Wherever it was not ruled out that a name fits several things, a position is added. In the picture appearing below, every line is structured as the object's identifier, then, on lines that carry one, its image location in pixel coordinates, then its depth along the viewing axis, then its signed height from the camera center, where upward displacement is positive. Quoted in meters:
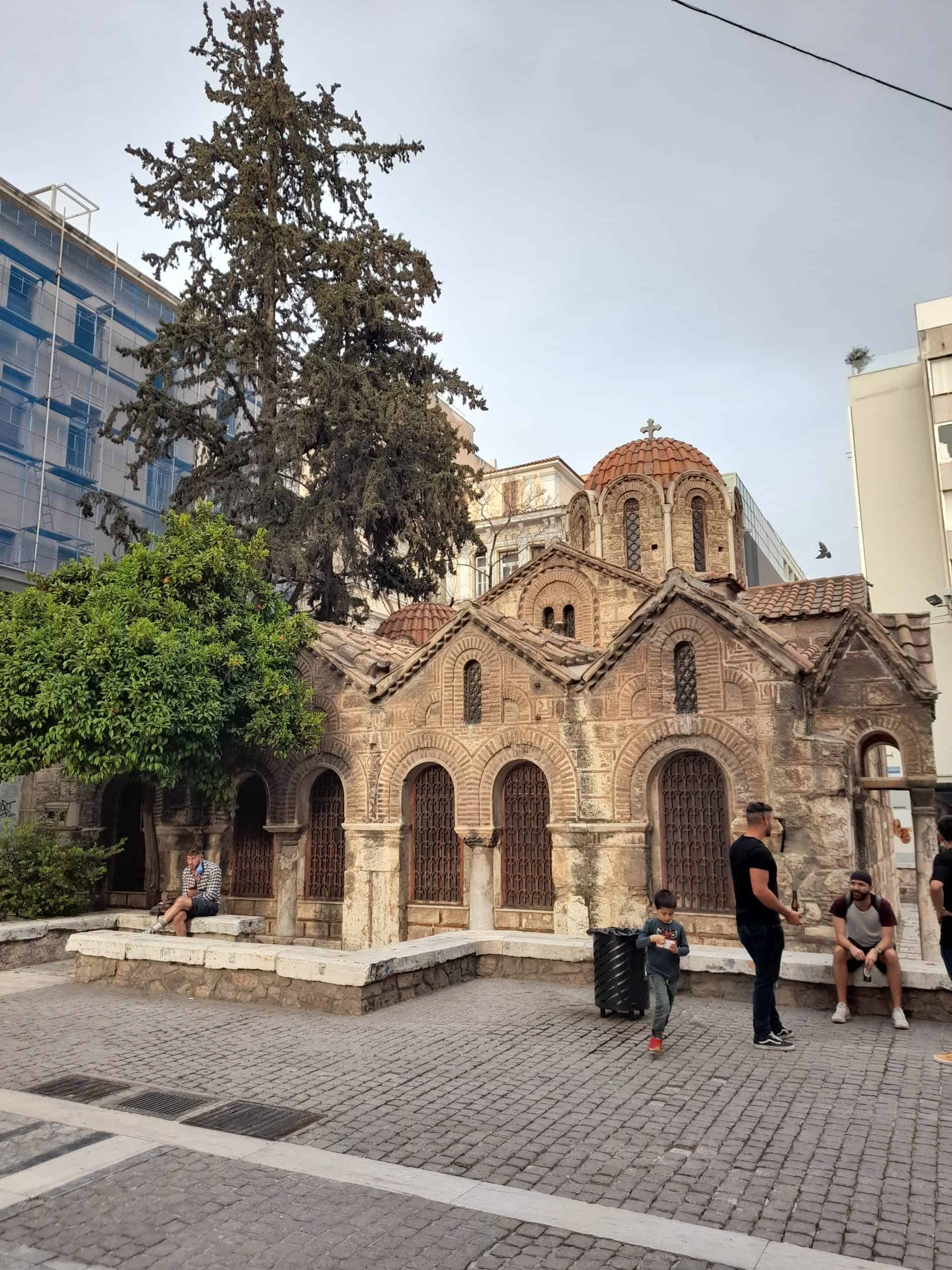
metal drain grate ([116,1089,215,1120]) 6.41 -1.93
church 14.18 +0.83
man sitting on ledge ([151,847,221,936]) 13.18 -0.96
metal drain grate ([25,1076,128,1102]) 6.89 -1.94
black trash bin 8.91 -1.46
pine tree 23.58 +12.08
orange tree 13.87 +2.52
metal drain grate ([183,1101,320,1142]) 5.95 -1.91
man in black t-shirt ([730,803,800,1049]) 7.70 -0.79
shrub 15.05 -0.75
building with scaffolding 29.27 +15.11
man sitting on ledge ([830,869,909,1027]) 8.46 -1.07
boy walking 7.72 -1.10
